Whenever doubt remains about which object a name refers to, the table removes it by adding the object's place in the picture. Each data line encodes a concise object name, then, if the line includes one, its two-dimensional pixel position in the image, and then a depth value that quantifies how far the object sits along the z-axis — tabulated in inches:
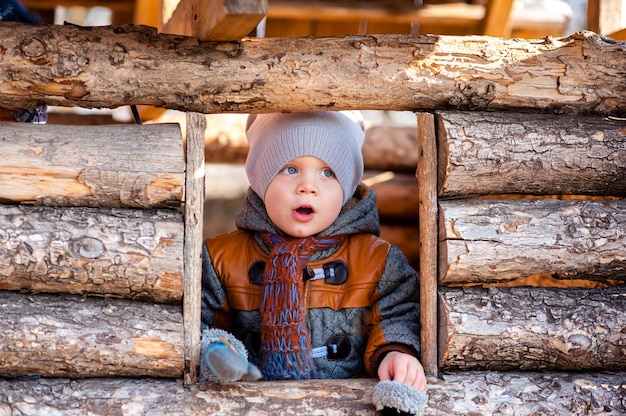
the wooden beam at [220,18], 117.0
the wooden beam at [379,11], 281.0
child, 146.5
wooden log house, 132.9
